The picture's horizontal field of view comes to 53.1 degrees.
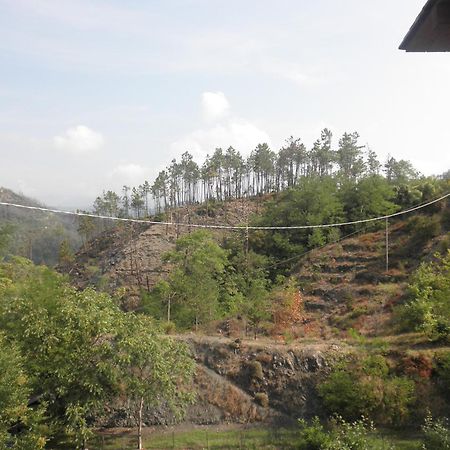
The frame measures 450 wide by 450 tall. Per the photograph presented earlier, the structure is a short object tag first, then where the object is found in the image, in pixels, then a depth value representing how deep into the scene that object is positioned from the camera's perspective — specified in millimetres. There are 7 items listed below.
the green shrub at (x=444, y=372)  19094
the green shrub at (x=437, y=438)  13539
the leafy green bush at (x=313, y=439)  15406
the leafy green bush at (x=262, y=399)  20438
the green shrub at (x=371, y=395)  18203
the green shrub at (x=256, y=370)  21203
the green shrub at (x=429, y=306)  20422
